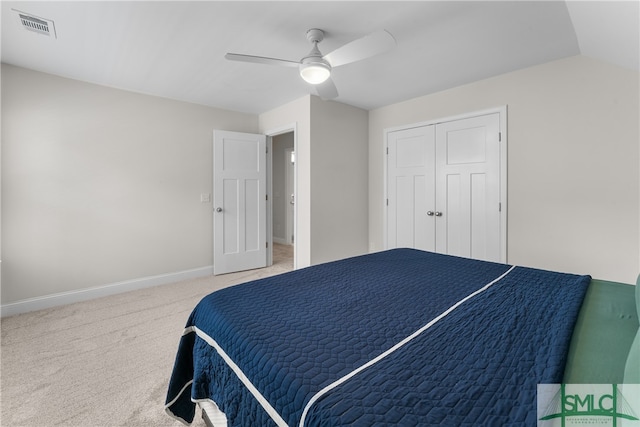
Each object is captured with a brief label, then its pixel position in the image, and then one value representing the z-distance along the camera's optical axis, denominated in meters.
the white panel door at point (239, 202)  4.09
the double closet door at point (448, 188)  3.16
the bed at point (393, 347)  0.69
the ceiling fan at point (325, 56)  1.84
